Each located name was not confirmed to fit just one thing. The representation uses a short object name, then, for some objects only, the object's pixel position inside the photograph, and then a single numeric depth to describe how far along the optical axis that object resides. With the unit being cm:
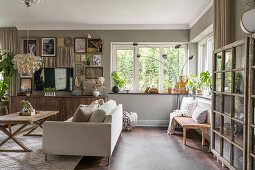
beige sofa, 304
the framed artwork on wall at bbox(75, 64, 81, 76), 611
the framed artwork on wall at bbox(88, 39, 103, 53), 599
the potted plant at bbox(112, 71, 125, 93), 597
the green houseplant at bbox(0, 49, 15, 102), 580
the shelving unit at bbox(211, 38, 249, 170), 243
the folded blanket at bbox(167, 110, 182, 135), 502
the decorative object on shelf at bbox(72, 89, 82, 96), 592
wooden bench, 405
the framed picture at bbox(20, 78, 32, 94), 618
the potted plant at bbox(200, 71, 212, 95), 437
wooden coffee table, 348
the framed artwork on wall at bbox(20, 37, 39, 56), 613
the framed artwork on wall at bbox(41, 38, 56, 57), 611
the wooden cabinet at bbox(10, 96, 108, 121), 567
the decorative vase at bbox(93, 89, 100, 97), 573
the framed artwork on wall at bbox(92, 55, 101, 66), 606
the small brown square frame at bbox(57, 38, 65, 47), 607
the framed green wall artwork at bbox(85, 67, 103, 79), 606
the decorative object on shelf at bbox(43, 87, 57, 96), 599
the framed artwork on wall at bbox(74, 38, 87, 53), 607
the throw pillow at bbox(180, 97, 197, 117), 484
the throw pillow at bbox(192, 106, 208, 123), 421
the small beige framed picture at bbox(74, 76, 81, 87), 601
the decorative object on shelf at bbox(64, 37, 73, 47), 607
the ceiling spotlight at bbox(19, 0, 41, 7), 382
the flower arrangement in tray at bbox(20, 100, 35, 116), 402
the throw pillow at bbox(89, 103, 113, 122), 318
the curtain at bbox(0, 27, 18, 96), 629
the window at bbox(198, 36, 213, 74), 506
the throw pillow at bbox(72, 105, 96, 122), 320
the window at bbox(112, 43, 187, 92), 620
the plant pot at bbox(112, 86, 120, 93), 596
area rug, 294
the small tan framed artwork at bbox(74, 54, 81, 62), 606
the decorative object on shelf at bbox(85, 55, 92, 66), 600
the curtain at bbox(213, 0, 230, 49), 317
